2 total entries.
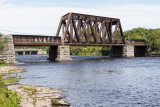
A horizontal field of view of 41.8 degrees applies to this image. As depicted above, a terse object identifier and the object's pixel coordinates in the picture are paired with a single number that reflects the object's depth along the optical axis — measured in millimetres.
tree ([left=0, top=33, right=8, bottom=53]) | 51553
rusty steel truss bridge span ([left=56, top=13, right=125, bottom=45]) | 72938
